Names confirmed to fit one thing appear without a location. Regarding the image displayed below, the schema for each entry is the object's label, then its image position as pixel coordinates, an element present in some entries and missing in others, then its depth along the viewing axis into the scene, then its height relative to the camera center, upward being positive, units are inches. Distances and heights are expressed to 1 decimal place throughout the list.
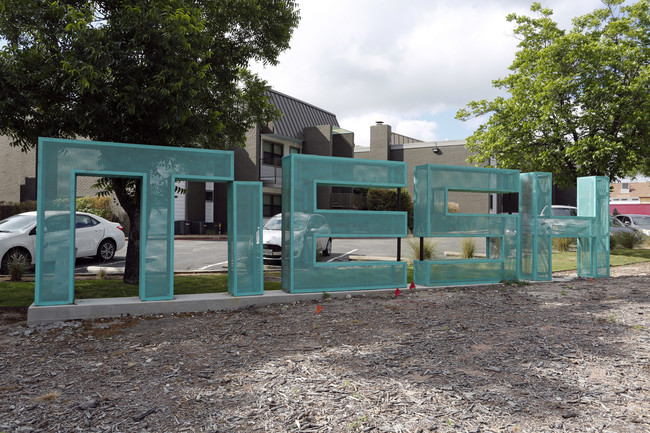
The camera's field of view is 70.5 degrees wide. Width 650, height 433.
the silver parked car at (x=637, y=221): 991.6 +13.7
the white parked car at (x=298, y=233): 316.3 -7.5
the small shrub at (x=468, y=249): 529.0 -26.9
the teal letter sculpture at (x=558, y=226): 400.2 +0.2
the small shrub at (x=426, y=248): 496.4 -25.7
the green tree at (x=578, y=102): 642.8 +182.9
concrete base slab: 254.5 -49.5
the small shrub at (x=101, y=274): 396.5 -45.5
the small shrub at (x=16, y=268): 376.5 -38.1
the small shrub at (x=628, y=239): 765.9 -21.0
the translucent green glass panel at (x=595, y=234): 435.2 -6.9
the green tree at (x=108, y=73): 273.1 +92.2
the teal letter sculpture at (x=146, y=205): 259.8 +10.6
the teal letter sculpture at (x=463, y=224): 358.9 +1.3
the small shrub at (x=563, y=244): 709.9 -27.3
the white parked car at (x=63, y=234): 263.0 -12.7
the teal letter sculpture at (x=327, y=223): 316.5 +1.4
